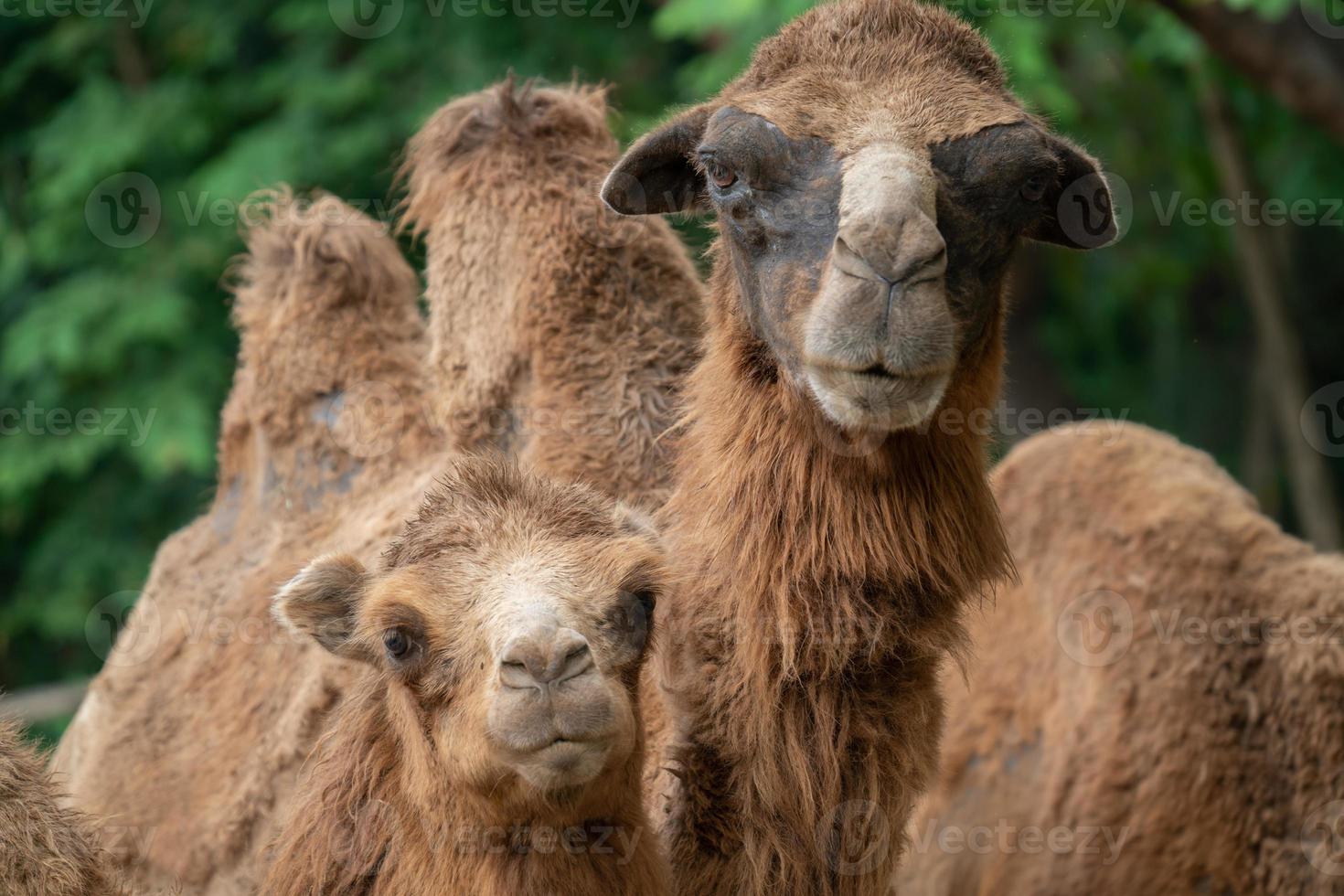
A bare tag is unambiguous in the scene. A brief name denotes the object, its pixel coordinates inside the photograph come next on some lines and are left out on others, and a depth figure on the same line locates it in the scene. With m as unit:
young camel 5.96
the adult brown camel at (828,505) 6.85
